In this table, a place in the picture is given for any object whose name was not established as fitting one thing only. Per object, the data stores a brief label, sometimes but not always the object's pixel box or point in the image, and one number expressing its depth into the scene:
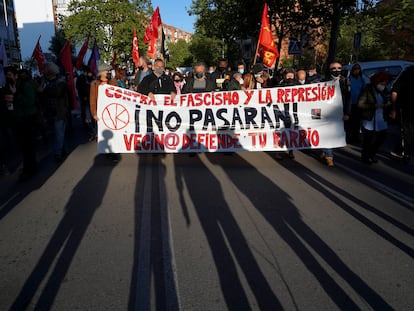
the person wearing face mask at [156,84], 7.41
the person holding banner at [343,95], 6.80
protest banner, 6.83
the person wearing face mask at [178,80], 10.56
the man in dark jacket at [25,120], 6.24
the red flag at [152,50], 13.23
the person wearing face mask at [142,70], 9.91
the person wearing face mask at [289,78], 7.79
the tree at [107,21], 35.81
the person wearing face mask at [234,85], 8.03
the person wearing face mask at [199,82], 7.60
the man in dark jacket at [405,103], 5.21
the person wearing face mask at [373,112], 6.84
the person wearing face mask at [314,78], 8.53
